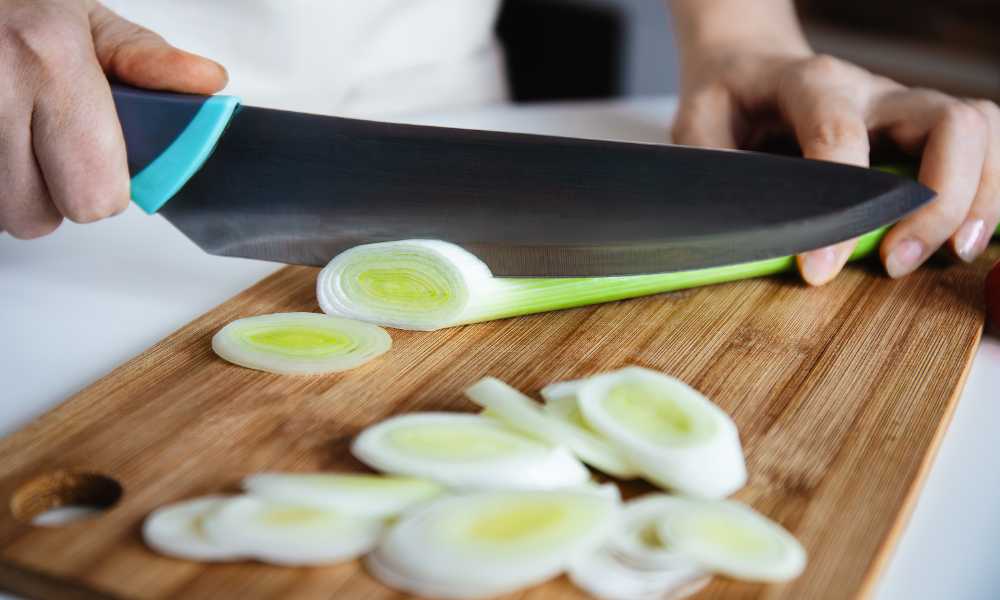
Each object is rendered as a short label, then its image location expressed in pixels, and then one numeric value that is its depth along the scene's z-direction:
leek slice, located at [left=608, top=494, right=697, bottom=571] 0.30
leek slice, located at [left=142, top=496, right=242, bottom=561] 0.30
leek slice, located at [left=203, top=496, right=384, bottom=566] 0.30
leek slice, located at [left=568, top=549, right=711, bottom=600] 0.30
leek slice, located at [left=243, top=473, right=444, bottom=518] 0.31
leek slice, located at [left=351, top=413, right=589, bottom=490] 0.31
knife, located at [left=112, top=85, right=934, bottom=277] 0.38
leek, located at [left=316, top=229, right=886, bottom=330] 0.38
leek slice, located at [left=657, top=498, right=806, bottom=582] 0.30
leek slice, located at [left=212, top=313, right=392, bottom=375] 0.36
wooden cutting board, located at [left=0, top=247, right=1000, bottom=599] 0.30
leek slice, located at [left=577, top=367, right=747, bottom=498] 0.32
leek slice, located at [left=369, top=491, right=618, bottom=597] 0.29
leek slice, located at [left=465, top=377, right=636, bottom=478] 0.32
